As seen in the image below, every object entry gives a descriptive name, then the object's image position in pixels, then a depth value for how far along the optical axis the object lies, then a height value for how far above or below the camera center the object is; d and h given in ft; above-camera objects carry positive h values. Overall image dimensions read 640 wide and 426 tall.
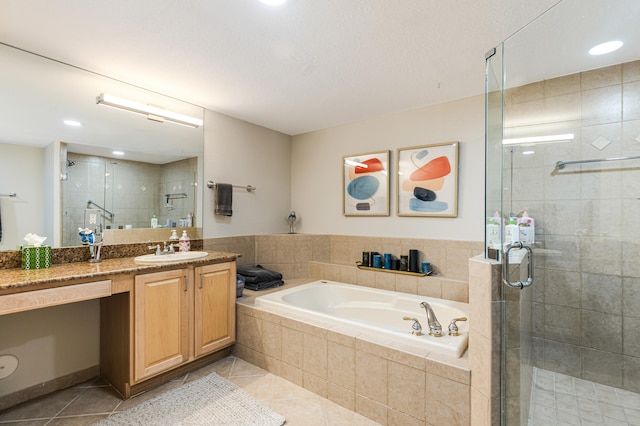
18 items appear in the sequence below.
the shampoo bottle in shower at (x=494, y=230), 5.19 -0.33
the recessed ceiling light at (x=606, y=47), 5.71 +3.39
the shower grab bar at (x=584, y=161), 5.84 +1.14
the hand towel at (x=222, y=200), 10.12 +0.44
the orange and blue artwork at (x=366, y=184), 10.63 +1.08
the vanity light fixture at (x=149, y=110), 7.57 +2.98
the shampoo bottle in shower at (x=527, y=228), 6.38 -0.37
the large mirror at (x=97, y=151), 6.44 +1.66
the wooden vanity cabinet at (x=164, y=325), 6.42 -2.81
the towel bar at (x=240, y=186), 10.04 +0.99
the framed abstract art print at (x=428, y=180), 9.22 +1.08
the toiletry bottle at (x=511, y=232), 5.34 -0.39
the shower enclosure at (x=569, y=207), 5.36 +0.12
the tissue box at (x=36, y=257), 6.09 -0.98
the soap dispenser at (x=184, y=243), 8.77 -0.95
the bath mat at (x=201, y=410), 5.84 -4.28
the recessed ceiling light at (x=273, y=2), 4.86 +3.59
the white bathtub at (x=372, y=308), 5.96 -2.71
